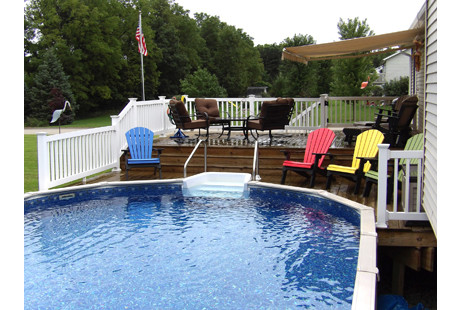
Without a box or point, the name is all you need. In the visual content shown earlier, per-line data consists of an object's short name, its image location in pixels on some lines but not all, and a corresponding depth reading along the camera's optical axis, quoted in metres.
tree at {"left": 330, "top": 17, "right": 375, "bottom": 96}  24.45
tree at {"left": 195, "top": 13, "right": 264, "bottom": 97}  47.62
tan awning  8.94
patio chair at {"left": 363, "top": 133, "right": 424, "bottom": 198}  5.84
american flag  16.03
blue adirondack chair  8.34
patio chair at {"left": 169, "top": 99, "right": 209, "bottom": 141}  9.84
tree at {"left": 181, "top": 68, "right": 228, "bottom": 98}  25.88
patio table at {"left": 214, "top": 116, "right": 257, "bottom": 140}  10.12
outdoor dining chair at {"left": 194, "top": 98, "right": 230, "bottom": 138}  11.47
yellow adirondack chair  6.61
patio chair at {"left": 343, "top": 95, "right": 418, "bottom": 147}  8.38
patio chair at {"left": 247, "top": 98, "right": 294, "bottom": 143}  9.72
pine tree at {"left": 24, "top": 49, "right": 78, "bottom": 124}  27.70
